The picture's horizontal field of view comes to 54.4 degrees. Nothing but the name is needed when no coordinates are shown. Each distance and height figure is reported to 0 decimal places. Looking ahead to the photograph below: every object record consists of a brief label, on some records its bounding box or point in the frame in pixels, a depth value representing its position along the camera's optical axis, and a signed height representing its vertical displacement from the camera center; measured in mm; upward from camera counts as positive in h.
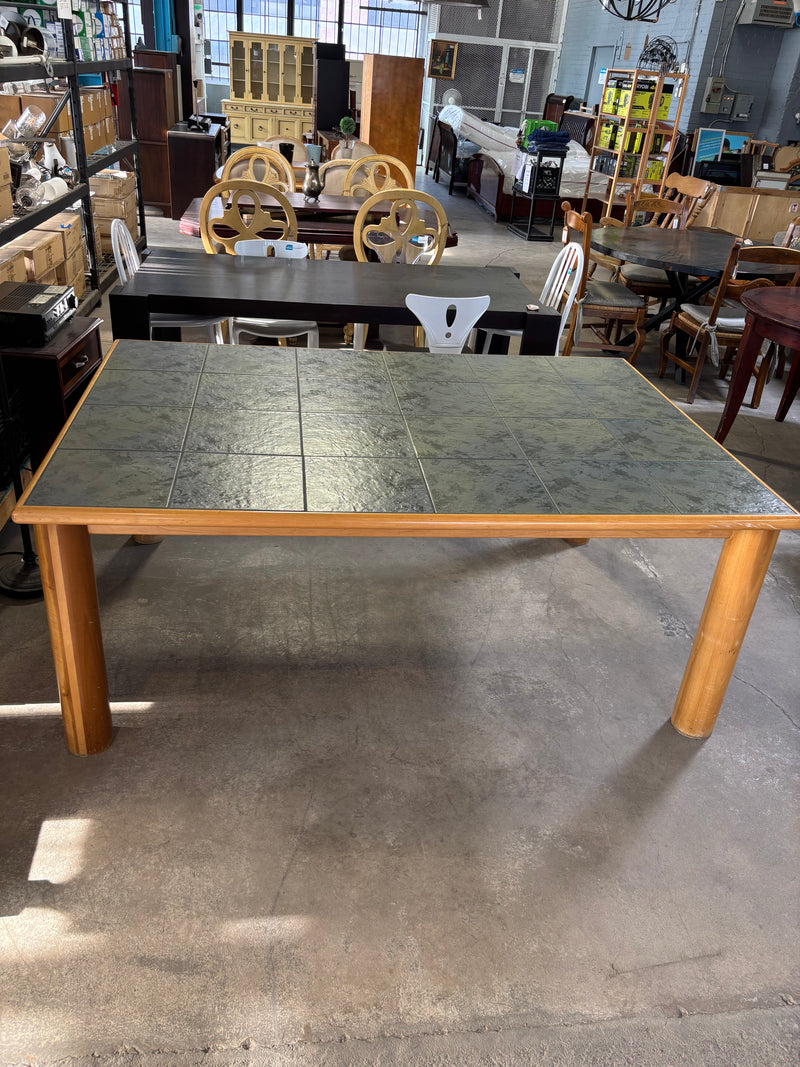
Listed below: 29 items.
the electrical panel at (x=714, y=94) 10188 +184
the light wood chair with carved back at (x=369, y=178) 5785 -661
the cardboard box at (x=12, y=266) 3873 -957
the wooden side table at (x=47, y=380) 2891 -1083
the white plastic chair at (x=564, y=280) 3820 -815
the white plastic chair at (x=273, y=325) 3770 -1079
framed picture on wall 13336 +406
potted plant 5941 -419
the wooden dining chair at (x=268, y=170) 5102 -619
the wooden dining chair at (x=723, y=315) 4109 -1022
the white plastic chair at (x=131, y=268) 3467 -841
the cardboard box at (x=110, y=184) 6129 -866
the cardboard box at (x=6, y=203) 3615 -626
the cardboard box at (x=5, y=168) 3568 -480
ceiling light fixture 6898 +740
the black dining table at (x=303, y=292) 3248 -830
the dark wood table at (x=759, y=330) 3439 -846
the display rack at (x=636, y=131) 7770 -242
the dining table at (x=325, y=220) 4988 -827
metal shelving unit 3691 -641
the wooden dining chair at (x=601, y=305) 4477 -1056
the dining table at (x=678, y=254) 4410 -752
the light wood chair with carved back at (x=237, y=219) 3945 -702
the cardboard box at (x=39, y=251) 4203 -963
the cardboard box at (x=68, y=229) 4793 -957
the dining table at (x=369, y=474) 1671 -814
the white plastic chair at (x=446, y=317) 3156 -824
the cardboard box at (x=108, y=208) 6195 -1040
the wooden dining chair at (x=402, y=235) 4102 -757
